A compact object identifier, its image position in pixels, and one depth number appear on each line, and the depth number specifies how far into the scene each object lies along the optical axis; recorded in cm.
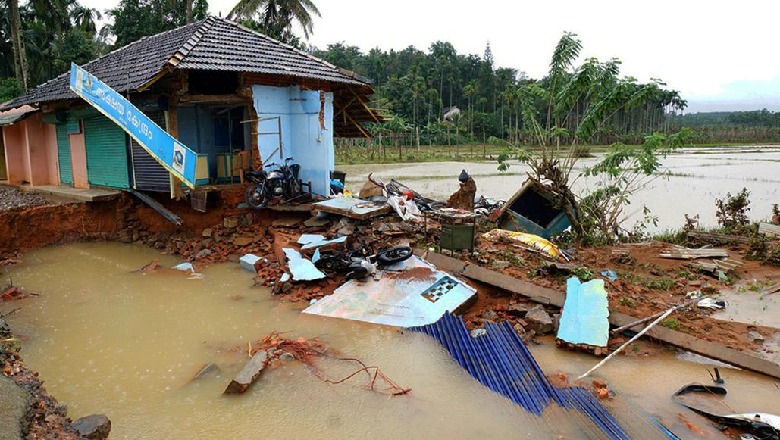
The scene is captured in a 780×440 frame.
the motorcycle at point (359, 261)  845
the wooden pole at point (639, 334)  587
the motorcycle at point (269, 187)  1134
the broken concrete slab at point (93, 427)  406
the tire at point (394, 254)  873
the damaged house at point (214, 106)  1119
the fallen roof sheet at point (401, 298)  742
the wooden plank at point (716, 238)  1152
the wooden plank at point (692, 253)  1007
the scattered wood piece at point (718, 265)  939
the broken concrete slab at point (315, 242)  953
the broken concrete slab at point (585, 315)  646
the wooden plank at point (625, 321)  577
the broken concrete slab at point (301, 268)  871
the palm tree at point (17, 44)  2273
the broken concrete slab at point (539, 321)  683
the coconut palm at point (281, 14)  2325
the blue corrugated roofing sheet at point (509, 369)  504
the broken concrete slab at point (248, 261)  995
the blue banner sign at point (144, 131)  917
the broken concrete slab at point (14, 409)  296
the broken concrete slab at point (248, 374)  562
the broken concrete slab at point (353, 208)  1038
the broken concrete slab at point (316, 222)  1089
